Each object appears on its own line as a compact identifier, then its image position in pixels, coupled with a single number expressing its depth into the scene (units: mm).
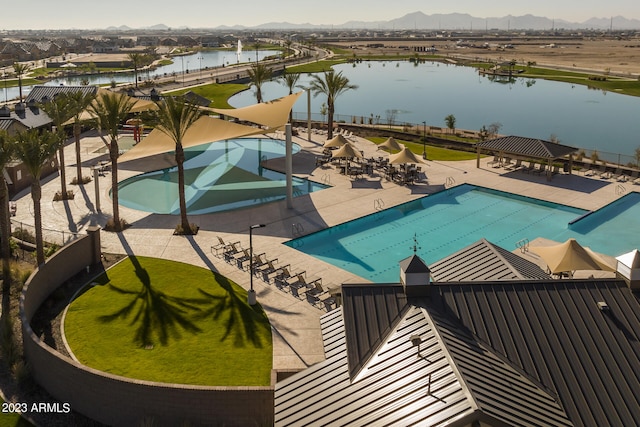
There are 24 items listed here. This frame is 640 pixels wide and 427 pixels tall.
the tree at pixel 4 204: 21375
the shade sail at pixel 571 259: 20609
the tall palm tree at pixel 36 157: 21859
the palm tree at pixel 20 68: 79469
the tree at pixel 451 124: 52988
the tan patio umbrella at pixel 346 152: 37656
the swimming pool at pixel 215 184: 33188
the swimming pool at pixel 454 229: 26328
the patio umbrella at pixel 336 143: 41000
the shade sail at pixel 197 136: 33031
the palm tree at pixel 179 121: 26312
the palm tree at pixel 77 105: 31922
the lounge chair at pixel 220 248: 25078
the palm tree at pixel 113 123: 27375
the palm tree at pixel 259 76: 55062
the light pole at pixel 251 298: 20297
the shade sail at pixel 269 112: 36969
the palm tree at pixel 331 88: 47656
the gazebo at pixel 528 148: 36938
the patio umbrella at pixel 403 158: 36312
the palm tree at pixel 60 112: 30688
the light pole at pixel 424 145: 43744
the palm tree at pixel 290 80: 57812
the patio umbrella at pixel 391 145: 40875
